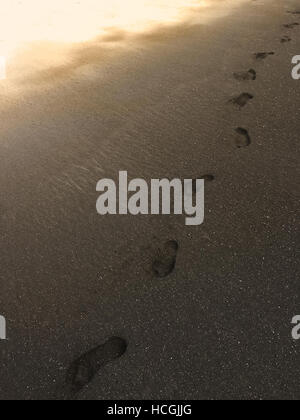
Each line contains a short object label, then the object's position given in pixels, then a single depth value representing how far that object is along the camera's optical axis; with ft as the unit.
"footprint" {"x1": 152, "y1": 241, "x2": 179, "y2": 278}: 7.61
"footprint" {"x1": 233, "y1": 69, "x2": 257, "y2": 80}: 12.79
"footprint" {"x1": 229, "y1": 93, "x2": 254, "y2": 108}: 11.74
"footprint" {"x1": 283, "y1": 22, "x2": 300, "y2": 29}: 15.52
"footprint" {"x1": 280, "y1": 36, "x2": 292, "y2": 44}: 14.60
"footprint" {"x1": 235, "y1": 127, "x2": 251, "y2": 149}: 10.37
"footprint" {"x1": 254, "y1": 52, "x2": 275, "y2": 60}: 13.76
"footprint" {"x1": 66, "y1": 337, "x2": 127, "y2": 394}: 6.17
